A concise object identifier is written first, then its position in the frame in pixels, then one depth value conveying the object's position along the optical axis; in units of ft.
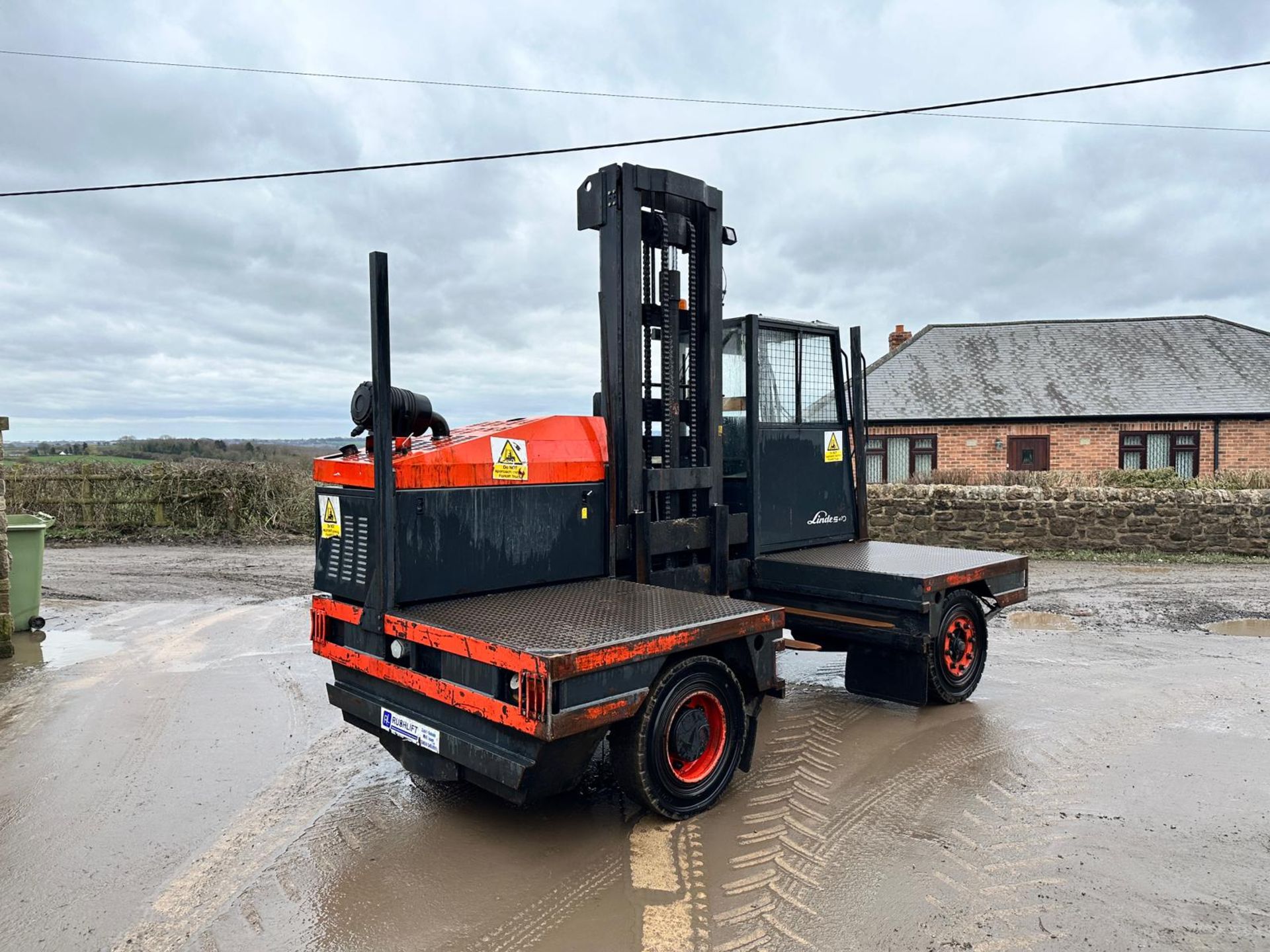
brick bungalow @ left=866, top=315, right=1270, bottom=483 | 70.59
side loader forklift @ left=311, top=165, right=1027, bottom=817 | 12.73
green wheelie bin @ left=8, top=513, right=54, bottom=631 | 28.63
